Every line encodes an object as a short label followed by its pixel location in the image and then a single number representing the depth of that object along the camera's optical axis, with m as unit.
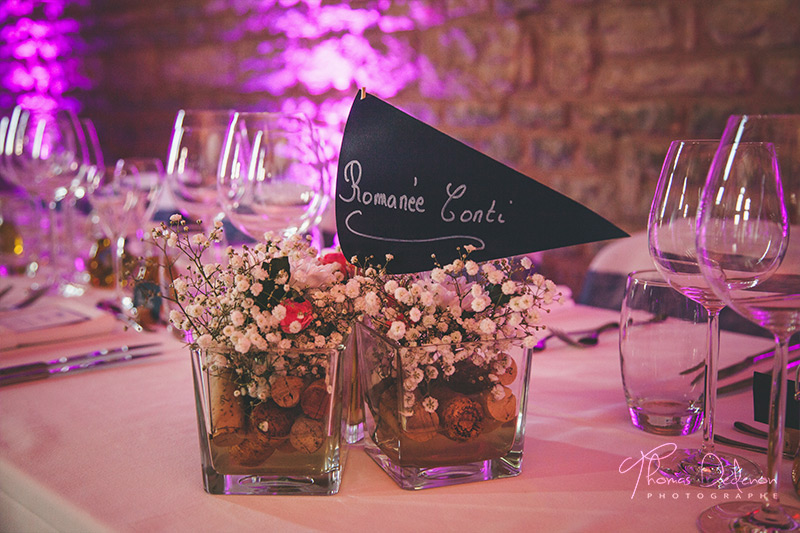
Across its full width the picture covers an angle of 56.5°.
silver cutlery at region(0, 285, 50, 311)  1.49
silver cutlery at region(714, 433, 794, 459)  0.79
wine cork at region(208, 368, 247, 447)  0.68
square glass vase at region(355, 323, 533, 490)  0.67
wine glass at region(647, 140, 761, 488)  0.74
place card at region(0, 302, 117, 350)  1.19
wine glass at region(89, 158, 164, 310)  1.54
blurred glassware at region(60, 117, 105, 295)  1.68
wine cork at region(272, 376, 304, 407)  0.67
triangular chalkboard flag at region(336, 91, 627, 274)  0.76
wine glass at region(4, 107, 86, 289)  1.63
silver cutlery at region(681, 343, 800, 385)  1.02
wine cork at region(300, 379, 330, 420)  0.67
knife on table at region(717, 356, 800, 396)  0.96
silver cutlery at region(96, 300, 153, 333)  1.34
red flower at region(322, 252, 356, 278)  0.85
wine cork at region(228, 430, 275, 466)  0.68
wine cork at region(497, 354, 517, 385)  0.69
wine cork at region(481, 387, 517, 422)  0.69
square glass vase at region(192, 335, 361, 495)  0.67
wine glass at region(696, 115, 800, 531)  0.58
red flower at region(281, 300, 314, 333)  0.66
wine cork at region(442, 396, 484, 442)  0.68
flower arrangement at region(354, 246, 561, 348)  0.67
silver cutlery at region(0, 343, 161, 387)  1.05
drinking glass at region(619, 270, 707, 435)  0.84
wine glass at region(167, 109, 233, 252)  1.36
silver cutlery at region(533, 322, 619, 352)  1.21
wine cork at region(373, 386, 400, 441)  0.69
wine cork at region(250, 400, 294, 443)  0.67
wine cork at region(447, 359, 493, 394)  0.68
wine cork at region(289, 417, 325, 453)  0.68
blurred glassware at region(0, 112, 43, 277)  1.93
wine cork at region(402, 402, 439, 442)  0.67
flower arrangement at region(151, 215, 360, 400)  0.66
